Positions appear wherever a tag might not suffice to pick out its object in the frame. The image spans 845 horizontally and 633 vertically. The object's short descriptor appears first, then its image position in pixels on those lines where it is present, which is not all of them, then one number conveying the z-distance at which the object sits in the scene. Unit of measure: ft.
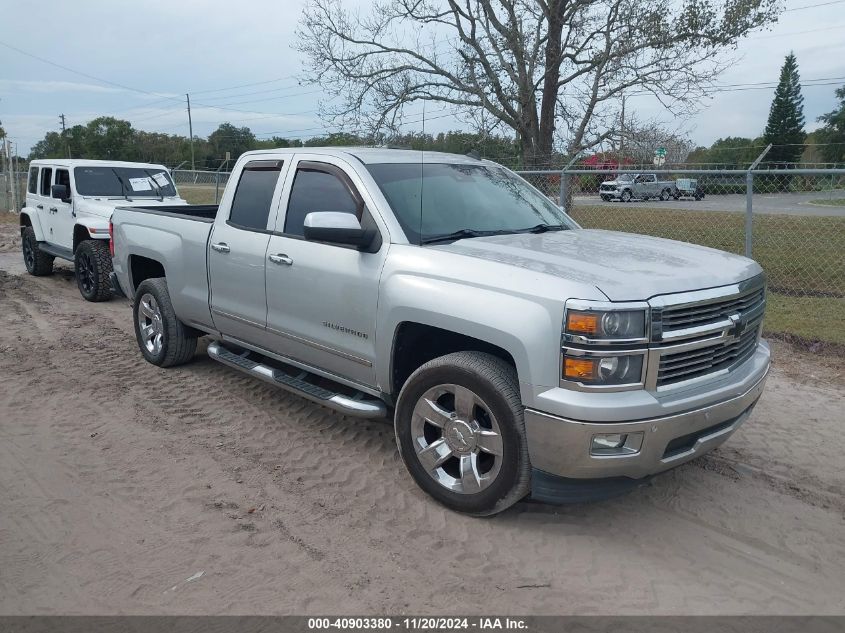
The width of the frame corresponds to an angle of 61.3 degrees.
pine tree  212.02
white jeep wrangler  32.45
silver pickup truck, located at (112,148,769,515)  10.84
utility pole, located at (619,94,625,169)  52.49
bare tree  49.37
